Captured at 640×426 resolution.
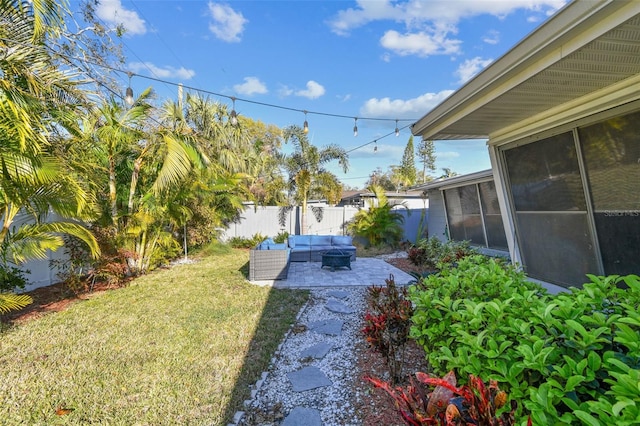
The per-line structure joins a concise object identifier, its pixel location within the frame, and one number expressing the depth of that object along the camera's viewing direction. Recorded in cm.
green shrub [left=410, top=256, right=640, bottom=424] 114
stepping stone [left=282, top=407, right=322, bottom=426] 247
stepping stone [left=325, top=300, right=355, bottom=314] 522
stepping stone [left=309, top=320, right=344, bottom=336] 434
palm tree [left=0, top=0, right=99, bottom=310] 352
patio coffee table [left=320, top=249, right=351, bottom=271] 836
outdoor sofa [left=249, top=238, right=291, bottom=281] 731
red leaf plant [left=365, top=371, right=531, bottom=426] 119
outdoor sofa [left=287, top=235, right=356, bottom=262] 994
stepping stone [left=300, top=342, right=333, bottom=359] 365
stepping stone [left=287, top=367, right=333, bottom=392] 300
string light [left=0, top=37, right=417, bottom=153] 636
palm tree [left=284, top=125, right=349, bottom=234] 1330
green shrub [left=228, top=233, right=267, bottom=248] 1349
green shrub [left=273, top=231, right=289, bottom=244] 1324
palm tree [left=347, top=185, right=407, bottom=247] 1222
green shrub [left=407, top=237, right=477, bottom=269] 708
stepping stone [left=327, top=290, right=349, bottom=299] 614
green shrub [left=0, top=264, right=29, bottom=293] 516
